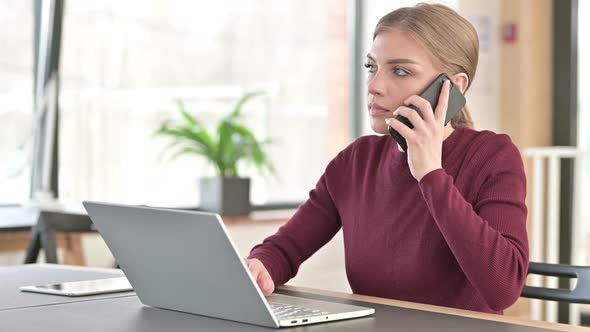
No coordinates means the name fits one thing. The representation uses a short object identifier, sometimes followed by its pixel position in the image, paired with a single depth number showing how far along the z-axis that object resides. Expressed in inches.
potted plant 313.4
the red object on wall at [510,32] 351.4
